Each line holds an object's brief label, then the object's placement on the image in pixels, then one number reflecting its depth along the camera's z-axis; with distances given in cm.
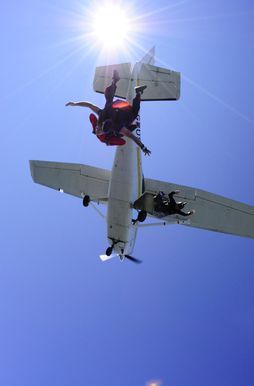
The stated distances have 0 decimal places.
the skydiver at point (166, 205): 1805
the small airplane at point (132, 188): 1825
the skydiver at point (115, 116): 1434
